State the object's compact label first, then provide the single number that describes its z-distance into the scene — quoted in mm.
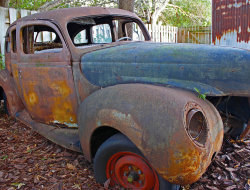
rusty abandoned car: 1857
